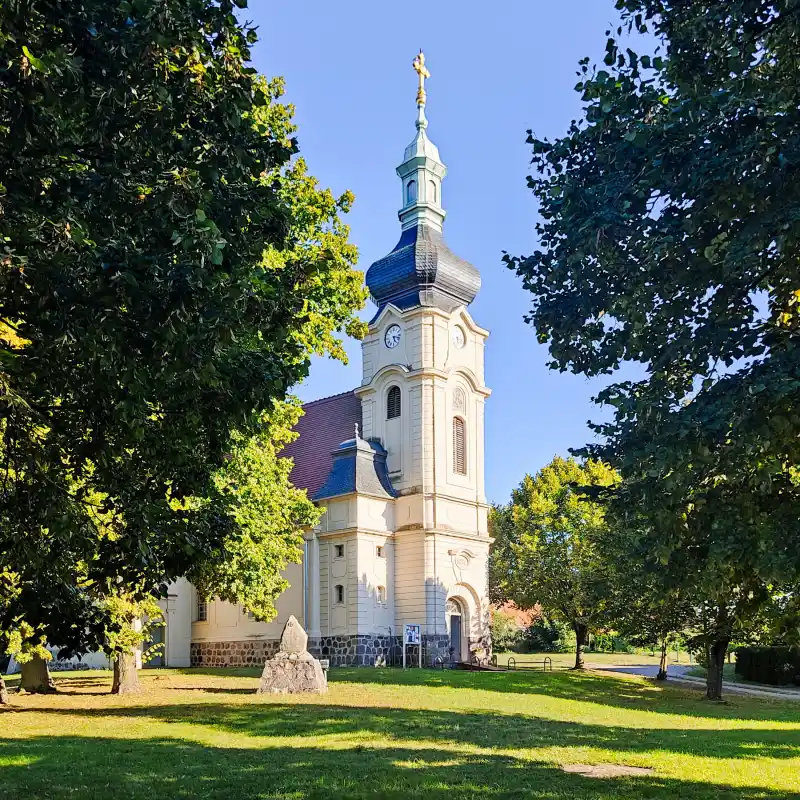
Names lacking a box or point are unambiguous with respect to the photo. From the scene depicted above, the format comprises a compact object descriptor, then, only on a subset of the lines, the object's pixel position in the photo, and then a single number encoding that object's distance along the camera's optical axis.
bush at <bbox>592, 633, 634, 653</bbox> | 45.34
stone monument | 22.58
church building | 36.91
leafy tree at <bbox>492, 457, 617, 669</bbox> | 37.69
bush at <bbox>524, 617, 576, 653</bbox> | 56.06
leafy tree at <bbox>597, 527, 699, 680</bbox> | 26.82
